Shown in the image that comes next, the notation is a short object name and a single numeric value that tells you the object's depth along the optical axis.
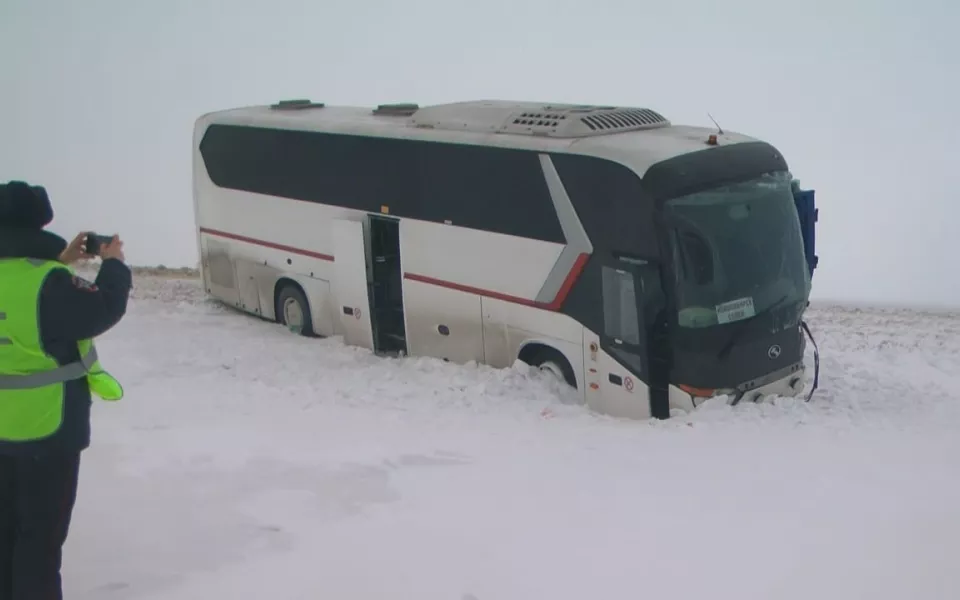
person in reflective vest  3.96
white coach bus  8.16
